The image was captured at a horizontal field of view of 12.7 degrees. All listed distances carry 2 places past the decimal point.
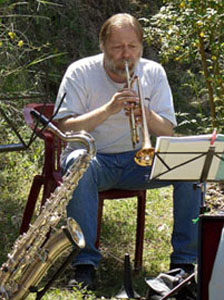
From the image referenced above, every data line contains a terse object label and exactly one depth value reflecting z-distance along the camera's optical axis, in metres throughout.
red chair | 5.40
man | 5.11
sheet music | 4.29
